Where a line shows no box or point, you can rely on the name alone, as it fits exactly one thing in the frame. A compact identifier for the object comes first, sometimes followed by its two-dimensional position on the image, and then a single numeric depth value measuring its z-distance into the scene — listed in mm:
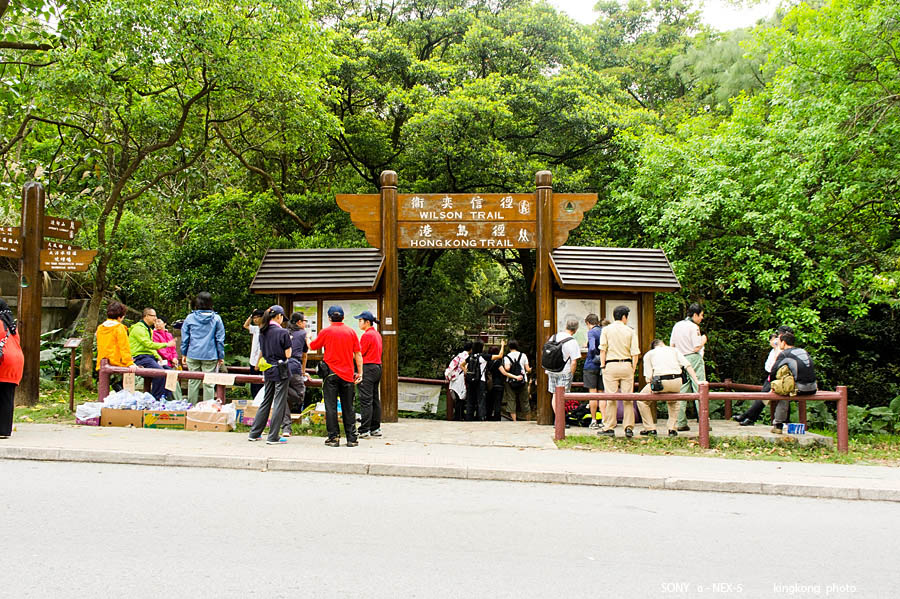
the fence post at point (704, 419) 9602
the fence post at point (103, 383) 10719
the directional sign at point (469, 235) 12047
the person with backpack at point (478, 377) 13664
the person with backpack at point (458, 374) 13773
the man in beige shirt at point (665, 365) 9895
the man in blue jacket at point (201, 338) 11438
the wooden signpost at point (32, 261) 12078
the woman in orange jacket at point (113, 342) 10766
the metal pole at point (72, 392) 11258
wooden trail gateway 11945
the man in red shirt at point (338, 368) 9039
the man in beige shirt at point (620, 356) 10211
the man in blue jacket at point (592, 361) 11195
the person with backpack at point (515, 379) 13414
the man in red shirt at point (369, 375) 9719
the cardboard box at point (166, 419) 10305
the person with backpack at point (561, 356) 10891
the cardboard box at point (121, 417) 10336
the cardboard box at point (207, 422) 10258
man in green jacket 11352
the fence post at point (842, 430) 9500
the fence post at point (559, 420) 9992
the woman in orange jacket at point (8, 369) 8820
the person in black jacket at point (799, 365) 9578
